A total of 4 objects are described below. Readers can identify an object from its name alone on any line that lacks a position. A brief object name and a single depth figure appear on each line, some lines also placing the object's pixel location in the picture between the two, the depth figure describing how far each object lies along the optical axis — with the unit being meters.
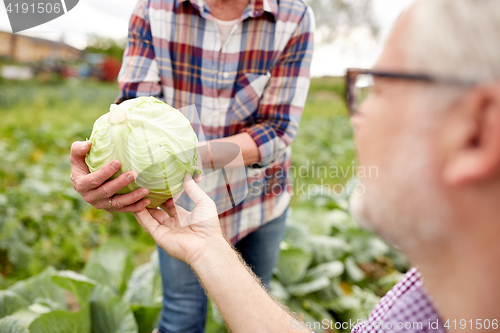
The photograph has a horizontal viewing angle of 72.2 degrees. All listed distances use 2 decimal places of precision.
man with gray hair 0.60
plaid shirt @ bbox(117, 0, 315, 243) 1.54
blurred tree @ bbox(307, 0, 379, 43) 20.58
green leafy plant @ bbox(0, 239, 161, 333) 1.67
